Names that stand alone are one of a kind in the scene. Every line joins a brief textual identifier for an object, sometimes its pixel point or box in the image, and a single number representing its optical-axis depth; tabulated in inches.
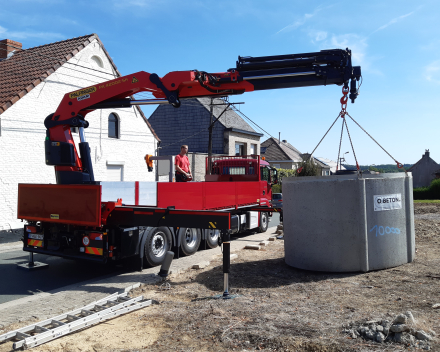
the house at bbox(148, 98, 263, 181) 1123.3
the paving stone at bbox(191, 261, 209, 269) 312.5
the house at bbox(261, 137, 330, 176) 1695.4
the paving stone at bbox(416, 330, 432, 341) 159.9
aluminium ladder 171.2
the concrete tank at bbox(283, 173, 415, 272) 275.6
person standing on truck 425.4
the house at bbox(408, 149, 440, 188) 2132.6
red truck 263.6
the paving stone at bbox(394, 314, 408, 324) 165.5
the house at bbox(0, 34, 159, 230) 530.5
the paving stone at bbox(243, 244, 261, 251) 397.7
